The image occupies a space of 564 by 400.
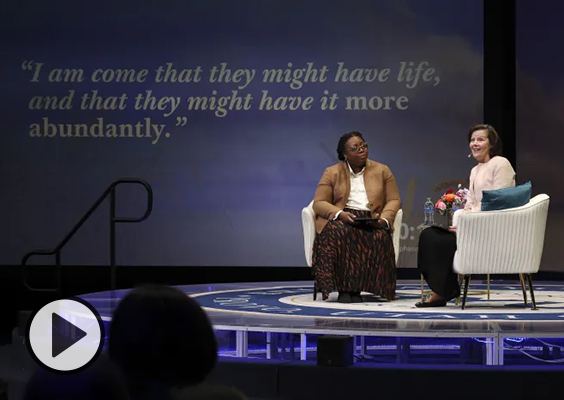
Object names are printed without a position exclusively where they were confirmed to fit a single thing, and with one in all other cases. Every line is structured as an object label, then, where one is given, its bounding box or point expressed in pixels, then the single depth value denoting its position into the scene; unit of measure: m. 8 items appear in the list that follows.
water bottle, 12.14
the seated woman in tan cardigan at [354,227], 11.04
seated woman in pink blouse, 10.40
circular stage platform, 8.32
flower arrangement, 11.59
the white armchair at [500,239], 9.94
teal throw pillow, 9.99
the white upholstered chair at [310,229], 11.97
